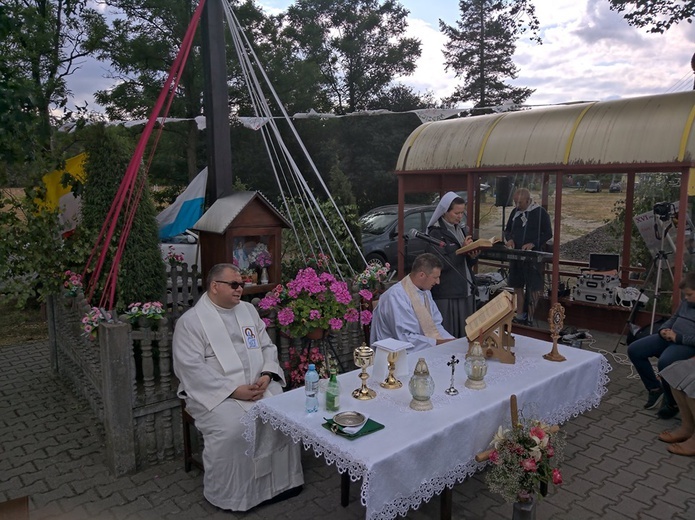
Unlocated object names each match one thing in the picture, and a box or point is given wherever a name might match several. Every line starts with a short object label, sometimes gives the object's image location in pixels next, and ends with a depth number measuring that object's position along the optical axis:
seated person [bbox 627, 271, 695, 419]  4.59
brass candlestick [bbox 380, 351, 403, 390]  3.44
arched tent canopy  5.70
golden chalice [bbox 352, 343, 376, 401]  3.26
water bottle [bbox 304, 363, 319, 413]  3.11
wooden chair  3.98
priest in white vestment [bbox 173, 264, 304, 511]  3.56
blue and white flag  5.86
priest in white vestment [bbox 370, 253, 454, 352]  4.59
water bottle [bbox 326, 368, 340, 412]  3.09
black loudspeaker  7.24
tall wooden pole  5.01
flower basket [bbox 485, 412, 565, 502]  2.86
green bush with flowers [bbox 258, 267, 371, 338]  4.45
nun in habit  5.70
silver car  12.37
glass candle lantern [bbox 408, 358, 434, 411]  3.09
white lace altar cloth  2.63
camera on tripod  6.39
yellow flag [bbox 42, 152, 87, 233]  5.92
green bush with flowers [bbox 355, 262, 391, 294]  5.46
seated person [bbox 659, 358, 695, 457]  4.30
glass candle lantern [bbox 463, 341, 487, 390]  3.44
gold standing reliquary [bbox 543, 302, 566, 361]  4.02
